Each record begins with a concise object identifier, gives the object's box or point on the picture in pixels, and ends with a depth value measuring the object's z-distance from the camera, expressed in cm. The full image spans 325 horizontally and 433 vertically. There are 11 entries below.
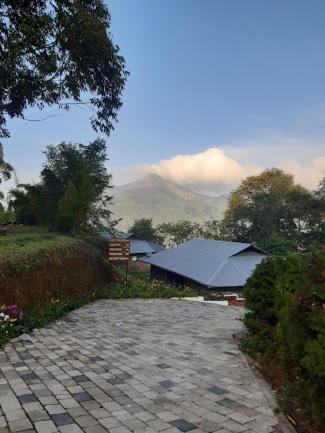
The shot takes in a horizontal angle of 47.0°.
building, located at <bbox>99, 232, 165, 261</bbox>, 4593
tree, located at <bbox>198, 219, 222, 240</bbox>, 5072
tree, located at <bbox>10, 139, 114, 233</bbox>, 1545
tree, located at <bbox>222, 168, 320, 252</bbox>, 4422
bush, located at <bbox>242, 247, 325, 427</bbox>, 340
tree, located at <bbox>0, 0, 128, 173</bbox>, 906
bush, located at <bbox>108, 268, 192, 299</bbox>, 1438
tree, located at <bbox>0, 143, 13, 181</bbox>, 2619
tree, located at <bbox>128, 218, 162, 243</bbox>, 5706
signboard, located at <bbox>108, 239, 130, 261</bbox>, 1522
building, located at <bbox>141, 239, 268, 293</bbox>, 2281
